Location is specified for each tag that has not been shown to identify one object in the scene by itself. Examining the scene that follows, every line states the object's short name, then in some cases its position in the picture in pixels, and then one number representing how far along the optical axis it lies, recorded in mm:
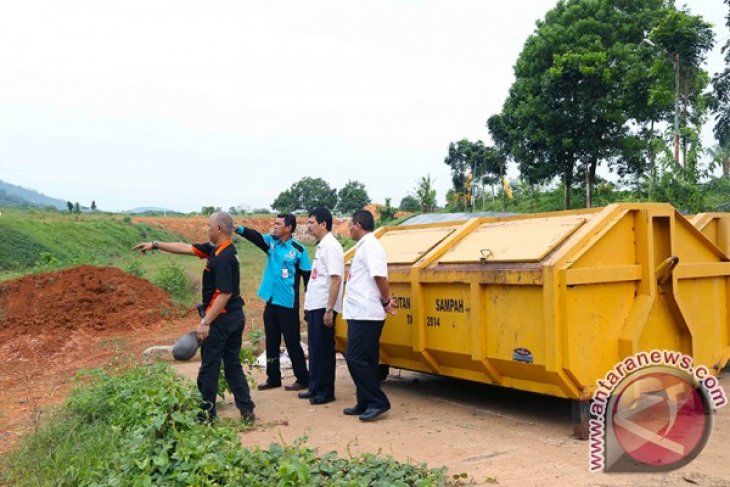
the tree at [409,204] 54125
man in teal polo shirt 7066
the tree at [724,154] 28266
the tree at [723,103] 27109
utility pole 21141
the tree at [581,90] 25750
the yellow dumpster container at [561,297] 5172
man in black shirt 5637
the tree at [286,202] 63688
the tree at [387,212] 37000
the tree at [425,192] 34719
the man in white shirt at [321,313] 6586
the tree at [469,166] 41156
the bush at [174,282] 17000
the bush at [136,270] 18797
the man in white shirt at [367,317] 5910
